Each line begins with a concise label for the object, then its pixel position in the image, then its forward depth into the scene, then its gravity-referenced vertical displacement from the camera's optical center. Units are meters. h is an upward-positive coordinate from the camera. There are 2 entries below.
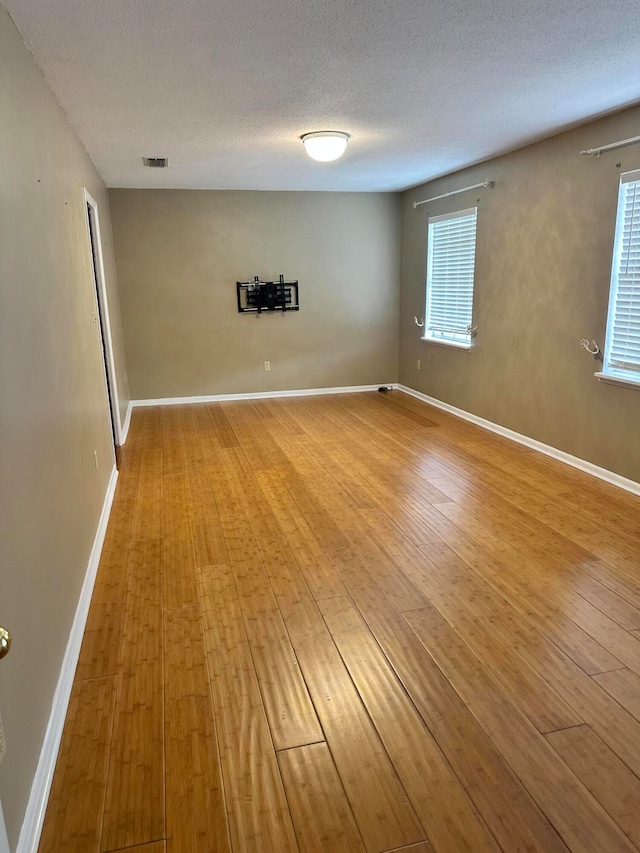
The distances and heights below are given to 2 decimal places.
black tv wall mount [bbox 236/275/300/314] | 6.86 -0.23
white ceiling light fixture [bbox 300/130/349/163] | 3.98 +0.88
